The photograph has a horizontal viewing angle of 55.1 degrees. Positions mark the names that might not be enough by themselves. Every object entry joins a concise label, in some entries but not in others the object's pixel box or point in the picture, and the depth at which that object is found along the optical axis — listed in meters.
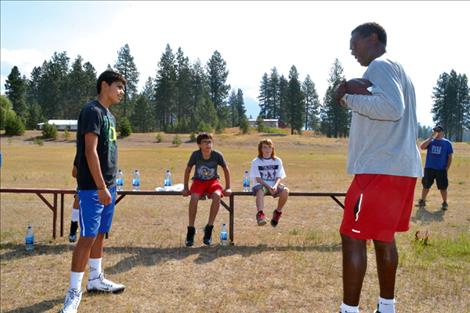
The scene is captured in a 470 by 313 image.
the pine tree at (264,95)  90.69
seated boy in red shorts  6.22
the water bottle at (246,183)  8.48
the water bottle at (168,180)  9.76
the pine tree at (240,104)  102.81
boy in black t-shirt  3.47
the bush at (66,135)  49.83
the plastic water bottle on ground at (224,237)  6.07
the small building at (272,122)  79.12
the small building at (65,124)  67.21
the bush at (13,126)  49.06
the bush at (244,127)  53.25
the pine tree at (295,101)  76.44
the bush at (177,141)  45.06
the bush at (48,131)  48.91
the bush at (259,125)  56.64
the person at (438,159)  9.79
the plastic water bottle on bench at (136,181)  9.19
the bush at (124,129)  51.22
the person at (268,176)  6.39
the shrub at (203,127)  50.31
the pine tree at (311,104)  81.94
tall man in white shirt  2.48
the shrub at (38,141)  43.55
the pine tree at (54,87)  73.81
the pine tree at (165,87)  73.50
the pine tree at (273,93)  88.94
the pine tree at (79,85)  71.81
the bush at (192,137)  48.79
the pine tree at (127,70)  72.22
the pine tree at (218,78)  78.81
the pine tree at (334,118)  65.69
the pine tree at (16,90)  73.75
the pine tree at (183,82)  74.94
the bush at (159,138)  48.69
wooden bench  6.19
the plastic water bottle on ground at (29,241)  5.64
